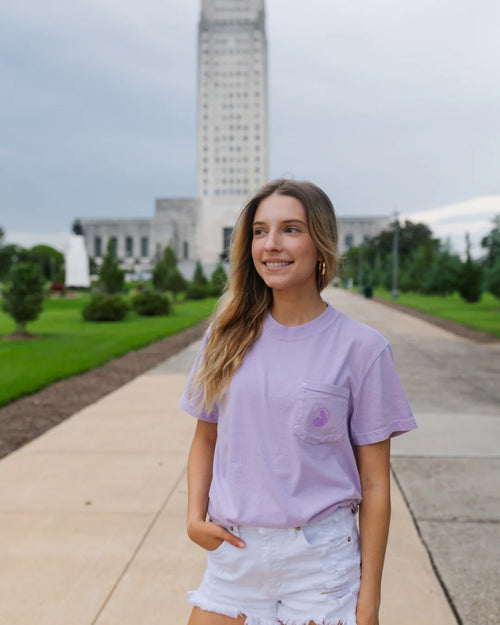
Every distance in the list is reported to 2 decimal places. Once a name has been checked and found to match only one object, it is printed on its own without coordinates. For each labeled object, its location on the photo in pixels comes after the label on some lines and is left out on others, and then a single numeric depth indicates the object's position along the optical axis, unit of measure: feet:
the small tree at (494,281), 78.54
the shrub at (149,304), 82.43
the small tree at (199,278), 155.17
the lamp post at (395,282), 131.30
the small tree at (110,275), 108.37
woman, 5.17
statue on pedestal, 157.38
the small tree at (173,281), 115.34
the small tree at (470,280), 102.12
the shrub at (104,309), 71.97
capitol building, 366.22
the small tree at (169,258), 136.15
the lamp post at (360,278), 213.87
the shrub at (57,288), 135.65
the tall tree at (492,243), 105.09
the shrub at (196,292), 132.05
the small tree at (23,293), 52.39
